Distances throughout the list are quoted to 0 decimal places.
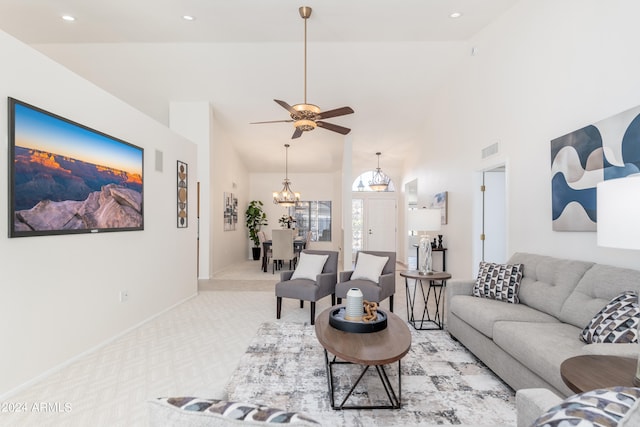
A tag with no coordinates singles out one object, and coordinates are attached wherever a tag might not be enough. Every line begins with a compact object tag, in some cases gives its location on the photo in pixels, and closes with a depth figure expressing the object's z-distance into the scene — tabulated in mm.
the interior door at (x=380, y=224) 10500
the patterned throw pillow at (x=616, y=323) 1809
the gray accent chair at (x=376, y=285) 3807
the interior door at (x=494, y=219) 4844
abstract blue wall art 2427
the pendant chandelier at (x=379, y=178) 10327
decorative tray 2355
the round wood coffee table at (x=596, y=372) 1306
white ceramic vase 2455
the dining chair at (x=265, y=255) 7654
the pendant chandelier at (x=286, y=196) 9183
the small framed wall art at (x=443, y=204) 6051
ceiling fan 3977
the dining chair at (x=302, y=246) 8105
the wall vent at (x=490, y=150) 4324
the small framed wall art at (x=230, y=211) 8227
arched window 10664
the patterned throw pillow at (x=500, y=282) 3004
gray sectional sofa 1903
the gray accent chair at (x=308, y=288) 3838
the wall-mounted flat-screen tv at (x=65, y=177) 2301
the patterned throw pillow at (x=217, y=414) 639
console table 5963
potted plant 10039
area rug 2012
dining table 7645
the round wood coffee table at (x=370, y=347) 1943
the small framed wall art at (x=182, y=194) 4695
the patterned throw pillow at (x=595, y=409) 656
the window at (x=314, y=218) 10945
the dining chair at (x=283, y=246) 7277
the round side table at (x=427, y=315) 3713
